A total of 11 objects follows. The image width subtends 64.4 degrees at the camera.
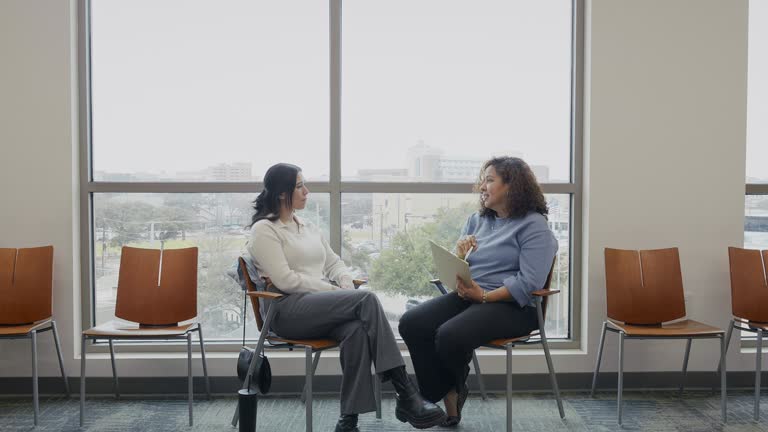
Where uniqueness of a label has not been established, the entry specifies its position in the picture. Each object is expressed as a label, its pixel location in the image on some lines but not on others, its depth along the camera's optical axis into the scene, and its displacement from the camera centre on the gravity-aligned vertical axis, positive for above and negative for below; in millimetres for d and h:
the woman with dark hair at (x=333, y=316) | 2725 -583
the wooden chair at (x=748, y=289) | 3268 -534
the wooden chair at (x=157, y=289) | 3209 -542
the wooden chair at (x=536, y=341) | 2771 -715
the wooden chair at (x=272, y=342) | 2643 -696
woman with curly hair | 2824 -492
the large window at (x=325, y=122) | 3602 +396
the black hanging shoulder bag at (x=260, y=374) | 2773 -854
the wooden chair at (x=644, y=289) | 3287 -539
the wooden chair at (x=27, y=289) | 3201 -540
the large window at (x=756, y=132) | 3754 +362
